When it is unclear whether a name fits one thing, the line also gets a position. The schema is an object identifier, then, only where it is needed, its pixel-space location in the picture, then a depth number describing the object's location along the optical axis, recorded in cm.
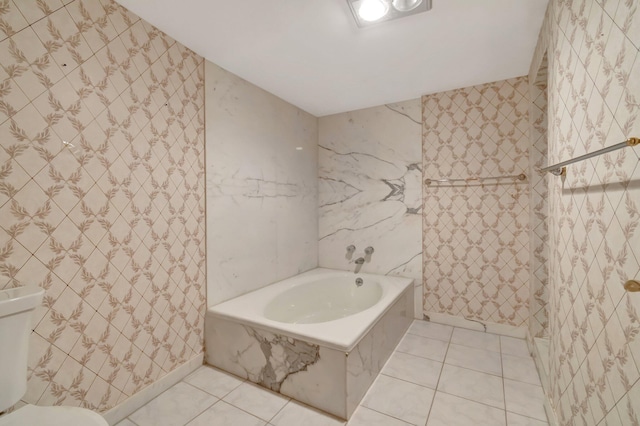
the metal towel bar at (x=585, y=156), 66
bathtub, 151
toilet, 95
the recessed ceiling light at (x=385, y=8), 145
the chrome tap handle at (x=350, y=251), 302
